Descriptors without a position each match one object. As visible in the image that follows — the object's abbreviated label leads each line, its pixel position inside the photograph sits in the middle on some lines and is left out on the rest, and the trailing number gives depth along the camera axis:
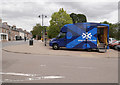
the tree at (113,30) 46.26
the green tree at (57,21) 21.05
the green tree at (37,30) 80.84
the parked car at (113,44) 14.80
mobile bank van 11.18
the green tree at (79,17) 48.40
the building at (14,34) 56.69
